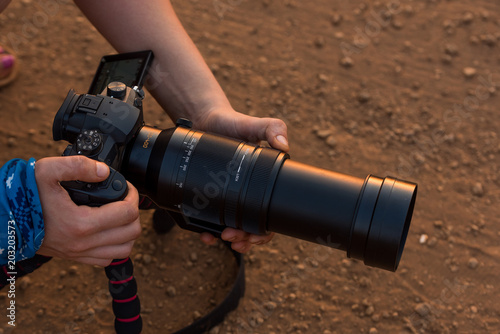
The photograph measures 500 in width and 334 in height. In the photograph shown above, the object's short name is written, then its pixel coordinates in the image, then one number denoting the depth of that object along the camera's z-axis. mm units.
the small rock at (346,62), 2877
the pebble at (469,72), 2875
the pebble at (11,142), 2443
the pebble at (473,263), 2215
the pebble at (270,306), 2076
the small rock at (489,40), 2994
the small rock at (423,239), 2270
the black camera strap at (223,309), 1924
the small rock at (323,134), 2596
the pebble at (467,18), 3075
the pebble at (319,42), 2959
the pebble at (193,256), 2191
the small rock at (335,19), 3066
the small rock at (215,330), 2006
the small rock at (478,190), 2441
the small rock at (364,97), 2734
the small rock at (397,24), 3074
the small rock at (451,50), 2959
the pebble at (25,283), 2043
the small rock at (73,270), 2100
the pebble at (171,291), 2088
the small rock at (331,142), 2561
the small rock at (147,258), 2158
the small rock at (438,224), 2318
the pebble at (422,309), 2068
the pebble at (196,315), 2043
